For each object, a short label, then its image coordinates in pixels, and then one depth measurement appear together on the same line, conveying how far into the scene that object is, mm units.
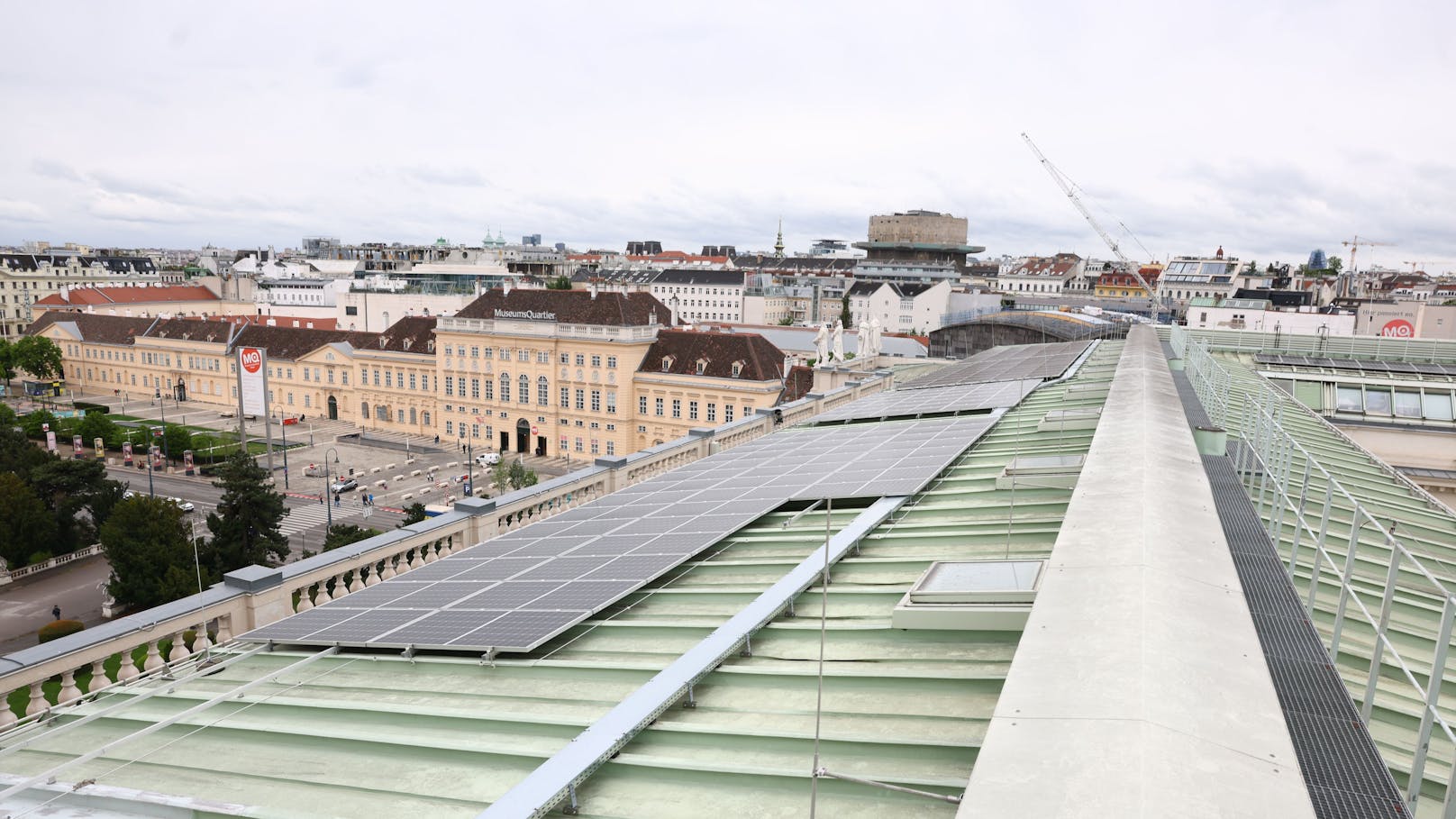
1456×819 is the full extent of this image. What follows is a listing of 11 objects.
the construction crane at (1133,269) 107138
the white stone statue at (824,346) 43844
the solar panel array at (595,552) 9242
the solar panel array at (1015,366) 28375
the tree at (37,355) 109750
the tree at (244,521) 39906
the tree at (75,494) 48906
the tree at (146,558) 37625
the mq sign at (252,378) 43281
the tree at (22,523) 45594
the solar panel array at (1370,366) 34031
